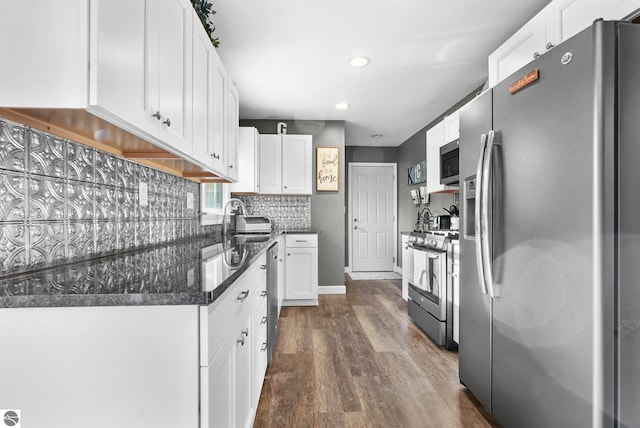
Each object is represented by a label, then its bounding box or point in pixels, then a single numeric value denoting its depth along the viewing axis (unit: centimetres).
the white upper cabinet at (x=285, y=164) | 422
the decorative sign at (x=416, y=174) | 491
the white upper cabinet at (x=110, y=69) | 84
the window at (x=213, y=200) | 296
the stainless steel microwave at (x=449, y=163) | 295
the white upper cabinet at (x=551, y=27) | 141
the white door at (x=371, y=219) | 618
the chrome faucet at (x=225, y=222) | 344
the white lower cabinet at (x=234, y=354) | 83
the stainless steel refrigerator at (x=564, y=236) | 107
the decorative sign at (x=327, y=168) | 453
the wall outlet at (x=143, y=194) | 178
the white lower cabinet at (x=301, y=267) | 390
